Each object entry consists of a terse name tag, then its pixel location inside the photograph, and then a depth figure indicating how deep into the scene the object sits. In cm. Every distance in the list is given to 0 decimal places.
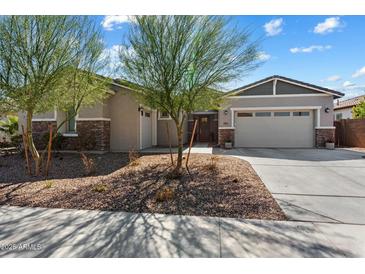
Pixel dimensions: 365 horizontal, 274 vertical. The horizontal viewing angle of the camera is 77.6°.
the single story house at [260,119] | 1244
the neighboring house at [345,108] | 2118
